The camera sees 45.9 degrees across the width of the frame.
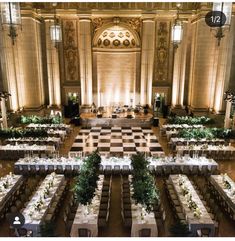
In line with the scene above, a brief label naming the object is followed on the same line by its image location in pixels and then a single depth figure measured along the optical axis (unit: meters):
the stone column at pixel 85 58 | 21.06
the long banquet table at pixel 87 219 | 7.01
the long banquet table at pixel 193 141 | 13.94
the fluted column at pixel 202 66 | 19.52
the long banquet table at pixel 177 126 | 16.66
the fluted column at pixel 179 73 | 21.88
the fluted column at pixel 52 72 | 21.61
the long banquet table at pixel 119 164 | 11.07
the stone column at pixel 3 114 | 16.20
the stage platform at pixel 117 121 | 19.59
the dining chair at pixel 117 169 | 11.09
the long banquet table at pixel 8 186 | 8.24
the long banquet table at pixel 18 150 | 12.87
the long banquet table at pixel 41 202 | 7.00
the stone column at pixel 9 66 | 18.33
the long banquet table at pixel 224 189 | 8.16
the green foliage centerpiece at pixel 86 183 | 7.41
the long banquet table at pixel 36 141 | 13.95
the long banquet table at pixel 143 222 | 6.96
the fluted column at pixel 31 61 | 19.81
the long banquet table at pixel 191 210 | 6.99
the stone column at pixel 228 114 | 16.69
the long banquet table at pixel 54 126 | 16.70
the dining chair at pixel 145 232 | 6.99
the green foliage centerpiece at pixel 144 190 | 7.18
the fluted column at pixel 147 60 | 21.30
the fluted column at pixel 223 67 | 18.48
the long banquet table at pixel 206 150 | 12.84
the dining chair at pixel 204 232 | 6.95
